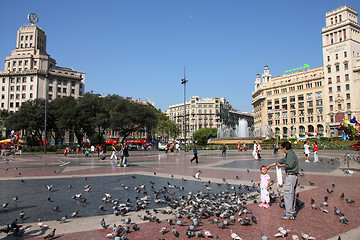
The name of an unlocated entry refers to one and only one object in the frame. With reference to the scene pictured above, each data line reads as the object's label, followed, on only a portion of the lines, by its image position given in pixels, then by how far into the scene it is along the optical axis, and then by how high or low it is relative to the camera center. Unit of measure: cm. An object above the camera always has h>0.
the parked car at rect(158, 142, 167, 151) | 4885 -143
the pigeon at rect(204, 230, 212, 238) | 431 -167
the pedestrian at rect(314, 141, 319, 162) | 1903 -126
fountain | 4388 +76
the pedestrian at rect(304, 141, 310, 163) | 1938 -115
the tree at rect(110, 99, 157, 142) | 5097 +472
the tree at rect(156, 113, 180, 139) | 8999 +399
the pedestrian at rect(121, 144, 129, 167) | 1708 -110
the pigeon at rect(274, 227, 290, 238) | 432 -168
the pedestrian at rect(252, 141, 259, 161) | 2182 -145
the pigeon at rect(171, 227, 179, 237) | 435 -167
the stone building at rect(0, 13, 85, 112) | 7969 +2157
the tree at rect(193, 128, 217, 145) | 11044 +199
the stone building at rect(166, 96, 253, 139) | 12731 +1293
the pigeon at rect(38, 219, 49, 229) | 475 -164
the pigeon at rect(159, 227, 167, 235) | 448 -168
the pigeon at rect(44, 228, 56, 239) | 427 -164
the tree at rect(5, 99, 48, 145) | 4719 +417
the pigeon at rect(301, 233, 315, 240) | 410 -167
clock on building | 8859 +4439
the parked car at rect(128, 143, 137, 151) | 5666 -181
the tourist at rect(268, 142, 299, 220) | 541 -106
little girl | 634 -133
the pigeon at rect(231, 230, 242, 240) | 405 -162
